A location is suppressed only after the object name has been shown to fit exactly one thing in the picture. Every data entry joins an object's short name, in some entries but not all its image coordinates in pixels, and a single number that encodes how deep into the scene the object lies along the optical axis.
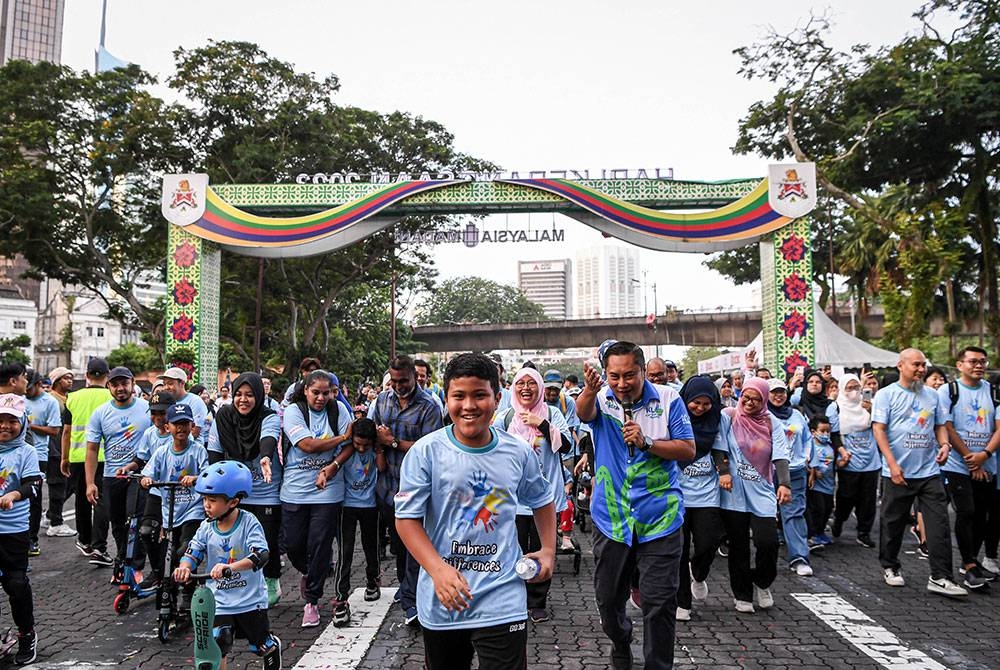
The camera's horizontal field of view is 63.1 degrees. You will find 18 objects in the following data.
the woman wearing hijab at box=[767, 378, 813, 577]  7.53
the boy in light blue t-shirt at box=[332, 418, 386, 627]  5.77
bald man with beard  6.40
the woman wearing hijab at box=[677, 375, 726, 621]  5.67
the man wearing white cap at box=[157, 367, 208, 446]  6.93
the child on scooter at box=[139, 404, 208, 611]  5.73
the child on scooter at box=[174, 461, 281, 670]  4.33
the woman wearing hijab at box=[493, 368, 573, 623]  6.25
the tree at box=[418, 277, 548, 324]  72.06
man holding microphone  4.22
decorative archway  18.58
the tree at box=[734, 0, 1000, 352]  22.20
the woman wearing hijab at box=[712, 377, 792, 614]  5.96
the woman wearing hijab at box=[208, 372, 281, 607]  5.80
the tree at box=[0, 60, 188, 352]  21.80
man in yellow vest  8.34
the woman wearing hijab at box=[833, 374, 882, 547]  8.82
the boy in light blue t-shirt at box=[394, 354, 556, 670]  2.84
